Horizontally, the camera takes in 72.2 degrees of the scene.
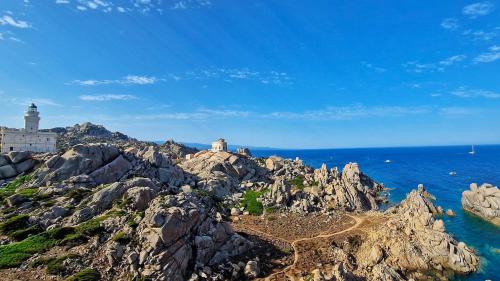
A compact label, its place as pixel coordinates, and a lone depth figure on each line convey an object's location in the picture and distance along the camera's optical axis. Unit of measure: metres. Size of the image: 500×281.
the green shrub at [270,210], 73.91
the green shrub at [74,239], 39.00
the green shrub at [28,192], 53.46
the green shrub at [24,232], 40.47
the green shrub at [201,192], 73.55
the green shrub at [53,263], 34.56
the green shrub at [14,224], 41.91
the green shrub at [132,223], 41.38
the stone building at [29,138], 88.94
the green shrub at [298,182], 95.50
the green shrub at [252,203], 73.94
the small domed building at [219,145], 134.25
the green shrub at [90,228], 40.67
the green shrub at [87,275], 33.47
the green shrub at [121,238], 38.84
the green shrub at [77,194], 50.92
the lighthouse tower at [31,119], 94.31
